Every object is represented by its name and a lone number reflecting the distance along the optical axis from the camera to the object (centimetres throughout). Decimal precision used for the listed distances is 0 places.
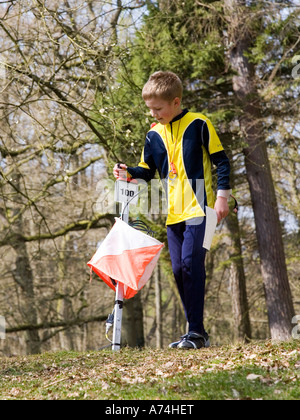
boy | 856
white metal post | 908
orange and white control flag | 871
